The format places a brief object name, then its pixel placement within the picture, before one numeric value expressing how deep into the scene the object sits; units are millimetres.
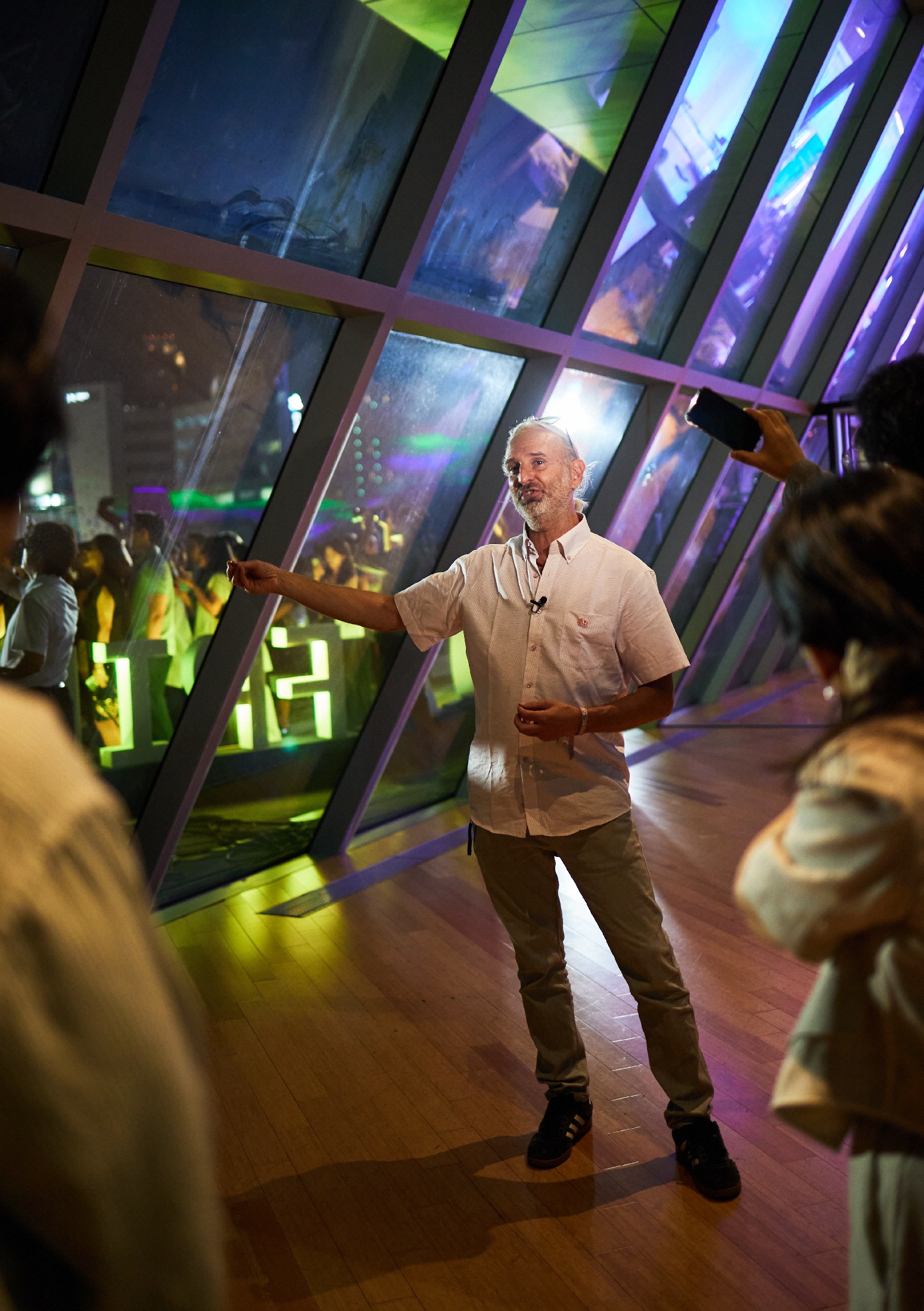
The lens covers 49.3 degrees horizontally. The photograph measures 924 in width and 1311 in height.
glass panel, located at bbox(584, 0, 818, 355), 5566
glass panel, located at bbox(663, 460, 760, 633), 8461
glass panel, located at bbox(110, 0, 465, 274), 3178
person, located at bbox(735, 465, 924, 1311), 1027
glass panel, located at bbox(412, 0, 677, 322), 4359
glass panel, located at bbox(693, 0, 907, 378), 6578
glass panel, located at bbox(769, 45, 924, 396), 7707
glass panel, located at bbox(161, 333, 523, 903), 4648
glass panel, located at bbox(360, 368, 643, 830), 5801
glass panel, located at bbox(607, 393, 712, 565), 7297
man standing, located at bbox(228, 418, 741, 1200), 2504
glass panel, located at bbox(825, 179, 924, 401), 8922
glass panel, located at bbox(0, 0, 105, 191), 2736
